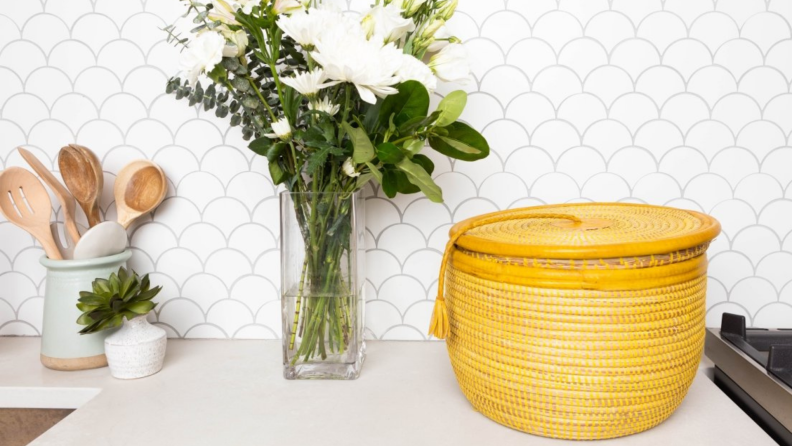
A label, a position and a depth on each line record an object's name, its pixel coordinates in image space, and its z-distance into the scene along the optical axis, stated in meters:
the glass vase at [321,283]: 0.87
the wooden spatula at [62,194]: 0.97
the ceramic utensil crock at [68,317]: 0.96
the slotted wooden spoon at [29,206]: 0.98
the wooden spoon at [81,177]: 1.01
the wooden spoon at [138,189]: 1.04
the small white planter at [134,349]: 0.92
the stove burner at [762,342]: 0.82
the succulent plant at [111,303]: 0.90
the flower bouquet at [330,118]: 0.76
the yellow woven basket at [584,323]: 0.67
